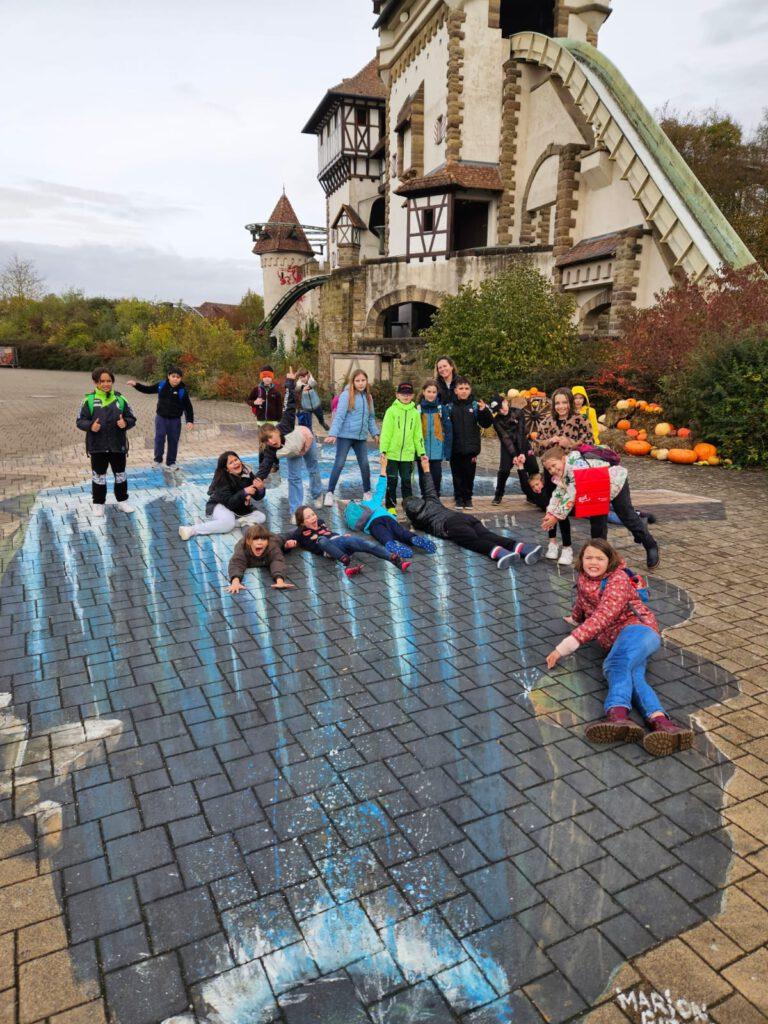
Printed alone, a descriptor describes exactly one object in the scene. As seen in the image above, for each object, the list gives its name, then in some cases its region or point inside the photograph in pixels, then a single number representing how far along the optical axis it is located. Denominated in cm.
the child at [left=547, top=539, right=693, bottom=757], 411
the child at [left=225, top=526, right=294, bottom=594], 655
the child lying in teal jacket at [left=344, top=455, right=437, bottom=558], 748
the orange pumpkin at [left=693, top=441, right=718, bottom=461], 1233
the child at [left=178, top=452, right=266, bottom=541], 806
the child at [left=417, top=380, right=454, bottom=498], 857
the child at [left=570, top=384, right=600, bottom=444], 789
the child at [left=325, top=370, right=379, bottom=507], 895
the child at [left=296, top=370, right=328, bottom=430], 1234
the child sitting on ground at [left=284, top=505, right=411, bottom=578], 715
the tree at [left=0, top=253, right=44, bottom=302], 6244
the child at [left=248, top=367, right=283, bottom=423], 1261
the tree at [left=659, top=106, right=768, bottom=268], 3222
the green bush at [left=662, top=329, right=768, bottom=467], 1184
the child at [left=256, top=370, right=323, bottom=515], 848
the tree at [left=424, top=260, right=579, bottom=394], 1738
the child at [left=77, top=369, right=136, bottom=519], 845
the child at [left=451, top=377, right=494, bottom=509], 879
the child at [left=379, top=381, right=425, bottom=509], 831
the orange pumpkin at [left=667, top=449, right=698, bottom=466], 1241
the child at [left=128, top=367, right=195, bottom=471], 1101
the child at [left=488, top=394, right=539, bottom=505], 876
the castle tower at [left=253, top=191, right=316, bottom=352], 4500
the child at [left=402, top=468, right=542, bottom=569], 729
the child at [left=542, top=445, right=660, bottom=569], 645
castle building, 2051
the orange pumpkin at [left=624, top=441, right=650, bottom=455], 1315
